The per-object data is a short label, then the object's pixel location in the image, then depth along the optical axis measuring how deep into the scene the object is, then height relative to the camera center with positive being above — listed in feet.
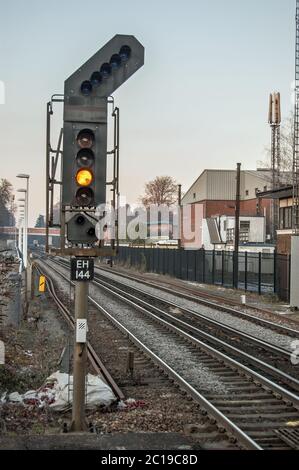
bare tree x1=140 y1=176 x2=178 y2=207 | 341.00 +27.40
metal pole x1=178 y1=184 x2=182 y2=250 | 176.94 +14.02
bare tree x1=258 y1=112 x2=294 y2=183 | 192.22 +29.58
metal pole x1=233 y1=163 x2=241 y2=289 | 113.80 -0.95
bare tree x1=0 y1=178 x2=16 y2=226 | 351.01 +18.66
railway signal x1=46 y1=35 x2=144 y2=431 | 22.68 +2.97
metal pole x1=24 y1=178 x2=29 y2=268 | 93.86 +4.23
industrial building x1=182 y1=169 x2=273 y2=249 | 210.79 +18.59
